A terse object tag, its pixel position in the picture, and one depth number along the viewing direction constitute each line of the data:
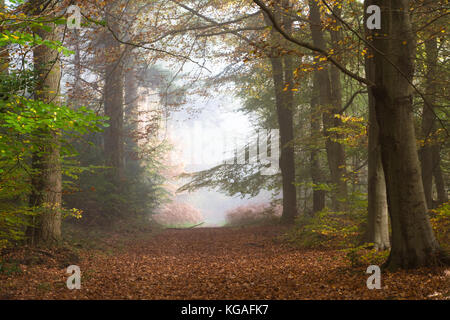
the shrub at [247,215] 16.53
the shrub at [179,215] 24.95
